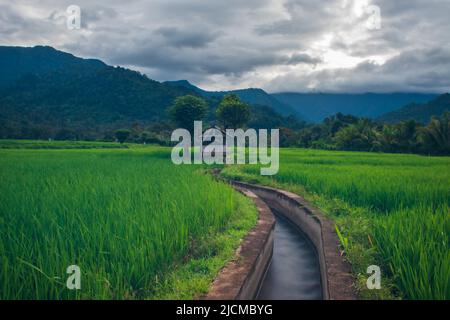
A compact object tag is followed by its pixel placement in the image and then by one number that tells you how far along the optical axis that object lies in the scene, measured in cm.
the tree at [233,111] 3041
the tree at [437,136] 2122
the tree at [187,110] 2147
